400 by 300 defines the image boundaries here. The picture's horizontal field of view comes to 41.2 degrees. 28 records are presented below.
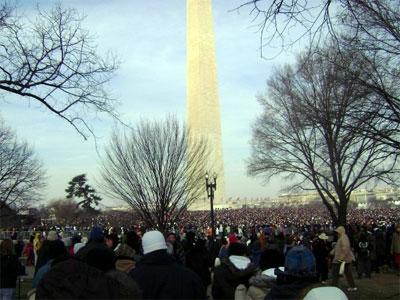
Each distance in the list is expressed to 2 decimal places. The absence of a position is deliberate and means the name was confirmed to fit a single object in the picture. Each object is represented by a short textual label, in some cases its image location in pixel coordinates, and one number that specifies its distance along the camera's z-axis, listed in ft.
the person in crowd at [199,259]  34.14
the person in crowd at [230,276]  18.35
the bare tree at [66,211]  255.27
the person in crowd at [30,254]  79.13
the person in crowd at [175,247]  38.70
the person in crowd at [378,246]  59.26
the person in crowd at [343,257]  42.96
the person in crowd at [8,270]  25.98
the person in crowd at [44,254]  22.07
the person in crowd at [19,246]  80.41
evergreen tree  250.00
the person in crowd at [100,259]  12.75
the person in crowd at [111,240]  29.79
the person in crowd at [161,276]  12.14
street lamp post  85.19
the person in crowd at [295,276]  10.54
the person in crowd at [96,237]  21.70
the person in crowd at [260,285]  15.07
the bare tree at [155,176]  83.20
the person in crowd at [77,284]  9.31
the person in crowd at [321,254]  51.64
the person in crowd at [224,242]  44.75
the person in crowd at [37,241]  66.77
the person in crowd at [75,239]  41.81
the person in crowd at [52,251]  19.76
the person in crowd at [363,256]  53.67
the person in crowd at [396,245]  53.01
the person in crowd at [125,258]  17.37
